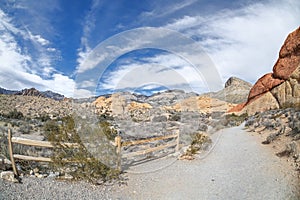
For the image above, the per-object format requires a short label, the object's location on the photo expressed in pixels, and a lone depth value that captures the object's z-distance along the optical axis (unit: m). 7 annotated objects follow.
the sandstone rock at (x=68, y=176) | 6.66
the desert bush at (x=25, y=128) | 15.28
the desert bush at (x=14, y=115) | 23.36
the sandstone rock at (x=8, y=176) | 6.15
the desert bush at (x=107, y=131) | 7.41
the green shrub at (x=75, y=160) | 6.70
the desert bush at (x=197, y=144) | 9.45
